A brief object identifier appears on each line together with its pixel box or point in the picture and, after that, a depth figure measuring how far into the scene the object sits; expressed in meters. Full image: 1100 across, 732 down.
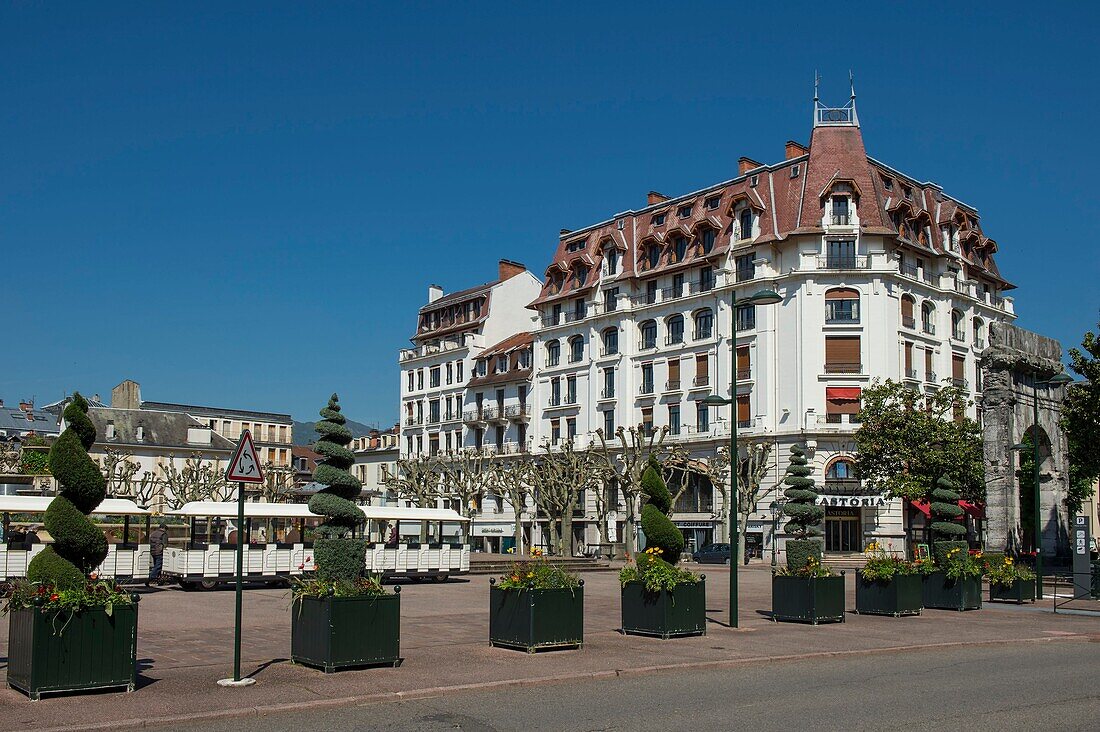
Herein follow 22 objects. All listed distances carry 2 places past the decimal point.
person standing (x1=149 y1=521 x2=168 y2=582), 31.31
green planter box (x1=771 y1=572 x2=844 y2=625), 21.30
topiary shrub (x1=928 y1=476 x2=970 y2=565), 29.09
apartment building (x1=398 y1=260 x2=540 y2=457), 83.31
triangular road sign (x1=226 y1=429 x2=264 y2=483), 12.40
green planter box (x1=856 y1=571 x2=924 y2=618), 23.14
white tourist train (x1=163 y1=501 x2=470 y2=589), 30.39
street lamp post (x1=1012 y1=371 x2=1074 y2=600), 29.94
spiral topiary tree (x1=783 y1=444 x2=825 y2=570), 25.36
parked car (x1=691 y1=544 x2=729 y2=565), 56.59
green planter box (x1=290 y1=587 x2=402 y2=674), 13.38
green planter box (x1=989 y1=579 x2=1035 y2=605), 28.12
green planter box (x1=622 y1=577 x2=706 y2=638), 17.92
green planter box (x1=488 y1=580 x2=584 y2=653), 15.70
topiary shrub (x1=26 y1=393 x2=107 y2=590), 12.19
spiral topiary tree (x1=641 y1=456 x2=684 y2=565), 19.55
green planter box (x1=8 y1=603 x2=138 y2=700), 11.34
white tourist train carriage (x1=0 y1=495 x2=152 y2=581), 27.48
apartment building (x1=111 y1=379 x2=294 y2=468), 100.00
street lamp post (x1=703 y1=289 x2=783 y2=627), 19.50
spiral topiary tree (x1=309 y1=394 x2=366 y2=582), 17.81
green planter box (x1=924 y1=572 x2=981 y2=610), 25.31
